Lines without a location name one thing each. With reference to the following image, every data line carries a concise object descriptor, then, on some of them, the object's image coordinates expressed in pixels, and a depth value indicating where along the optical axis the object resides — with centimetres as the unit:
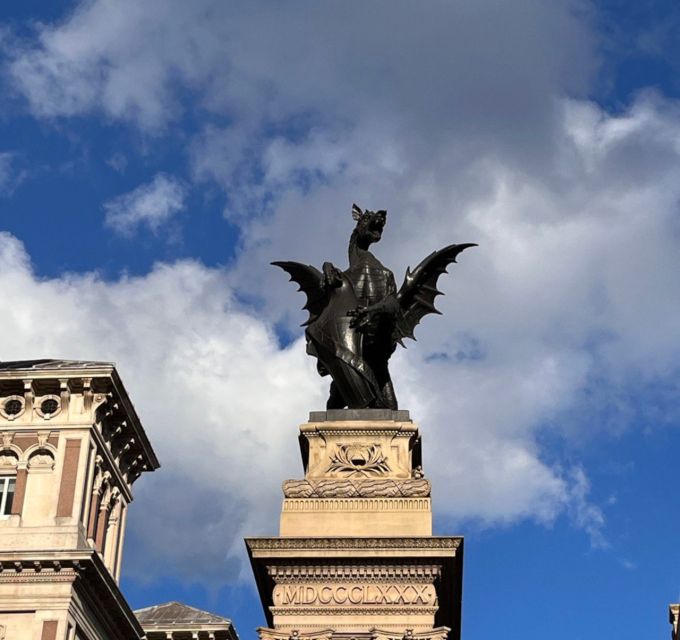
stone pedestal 2383
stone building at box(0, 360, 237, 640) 4066
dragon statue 2800
